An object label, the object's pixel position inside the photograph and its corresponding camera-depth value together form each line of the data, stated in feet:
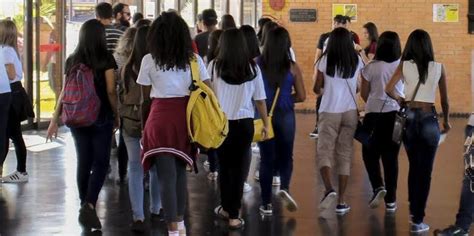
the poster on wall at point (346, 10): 61.82
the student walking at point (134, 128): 22.93
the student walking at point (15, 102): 29.76
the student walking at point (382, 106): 26.66
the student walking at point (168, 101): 20.70
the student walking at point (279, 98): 25.55
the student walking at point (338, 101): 25.72
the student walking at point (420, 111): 24.07
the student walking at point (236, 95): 23.43
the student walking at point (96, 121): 22.98
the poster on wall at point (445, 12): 61.22
